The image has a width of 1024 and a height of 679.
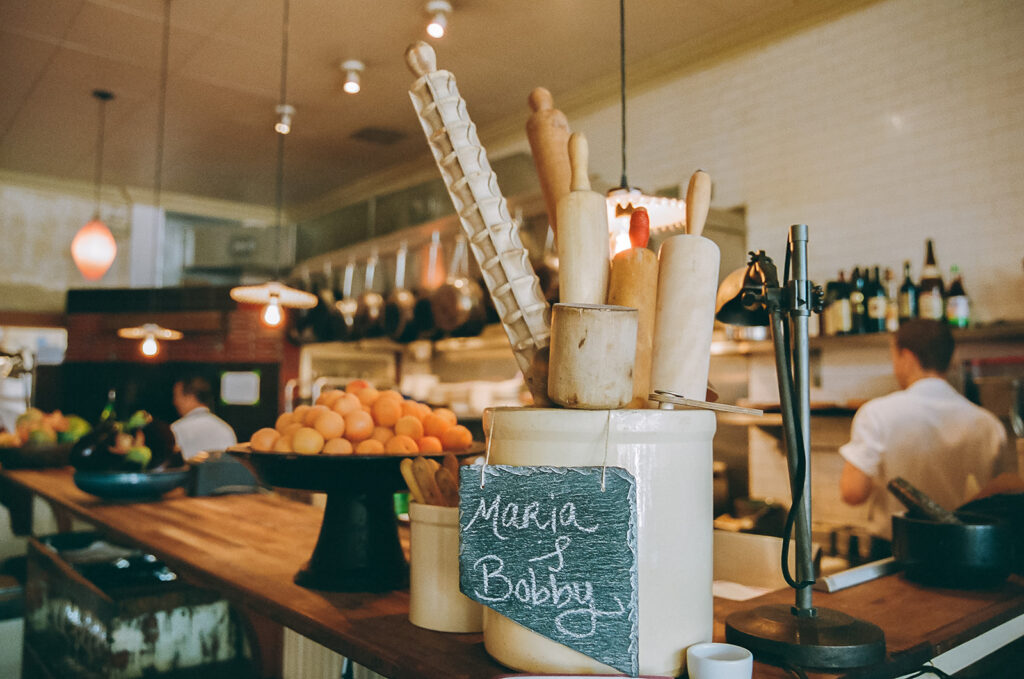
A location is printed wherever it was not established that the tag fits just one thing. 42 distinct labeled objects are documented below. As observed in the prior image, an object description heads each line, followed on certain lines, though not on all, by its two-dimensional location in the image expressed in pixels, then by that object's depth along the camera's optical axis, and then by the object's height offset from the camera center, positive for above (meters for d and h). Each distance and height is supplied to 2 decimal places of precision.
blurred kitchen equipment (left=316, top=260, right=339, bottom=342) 6.05 +0.52
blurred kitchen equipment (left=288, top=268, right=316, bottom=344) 6.27 +0.47
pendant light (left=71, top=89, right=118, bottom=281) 4.44 +0.78
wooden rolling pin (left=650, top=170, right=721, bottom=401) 0.96 +0.09
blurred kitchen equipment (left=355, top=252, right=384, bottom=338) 5.56 +0.50
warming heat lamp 1.59 +0.53
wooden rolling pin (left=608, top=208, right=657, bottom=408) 0.99 +0.12
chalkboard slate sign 0.85 -0.20
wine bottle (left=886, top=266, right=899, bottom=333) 3.24 +0.35
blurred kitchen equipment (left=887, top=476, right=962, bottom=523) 1.47 -0.24
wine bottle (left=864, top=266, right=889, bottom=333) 3.27 +0.32
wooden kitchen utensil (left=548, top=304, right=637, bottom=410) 0.87 +0.03
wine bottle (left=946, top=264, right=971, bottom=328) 3.04 +0.31
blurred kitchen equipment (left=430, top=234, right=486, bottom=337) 4.65 +0.47
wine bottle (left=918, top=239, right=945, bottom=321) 3.07 +0.40
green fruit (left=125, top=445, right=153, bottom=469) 2.67 -0.28
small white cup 0.83 -0.32
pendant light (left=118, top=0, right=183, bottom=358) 4.31 +2.05
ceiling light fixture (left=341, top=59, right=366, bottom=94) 4.64 +1.96
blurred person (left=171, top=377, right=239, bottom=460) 4.80 -0.35
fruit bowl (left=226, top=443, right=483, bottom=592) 1.39 -0.27
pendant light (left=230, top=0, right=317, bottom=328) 3.35 +0.38
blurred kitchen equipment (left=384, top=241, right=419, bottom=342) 5.21 +0.47
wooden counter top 1.01 -0.38
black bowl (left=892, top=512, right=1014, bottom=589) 1.37 -0.32
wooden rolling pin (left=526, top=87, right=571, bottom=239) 1.09 +0.35
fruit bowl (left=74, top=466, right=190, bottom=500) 2.56 -0.37
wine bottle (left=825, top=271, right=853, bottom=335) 3.35 +0.34
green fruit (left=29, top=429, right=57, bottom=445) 3.67 -0.30
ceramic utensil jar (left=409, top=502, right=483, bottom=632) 1.09 -0.29
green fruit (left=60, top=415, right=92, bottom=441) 3.81 -0.27
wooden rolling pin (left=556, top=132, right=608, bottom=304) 0.98 +0.19
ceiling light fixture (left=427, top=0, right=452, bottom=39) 3.89 +1.95
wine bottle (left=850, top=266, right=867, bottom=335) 3.33 +0.38
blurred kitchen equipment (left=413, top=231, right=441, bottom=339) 5.06 +0.46
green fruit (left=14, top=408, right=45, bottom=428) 3.92 -0.23
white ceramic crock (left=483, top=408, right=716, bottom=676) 0.88 -0.15
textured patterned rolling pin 1.03 +0.24
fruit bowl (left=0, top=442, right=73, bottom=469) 3.65 -0.39
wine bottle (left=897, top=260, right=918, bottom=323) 3.17 +0.38
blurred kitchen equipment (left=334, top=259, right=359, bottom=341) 5.82 +0.50
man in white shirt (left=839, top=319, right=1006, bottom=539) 2.70 -0.19
